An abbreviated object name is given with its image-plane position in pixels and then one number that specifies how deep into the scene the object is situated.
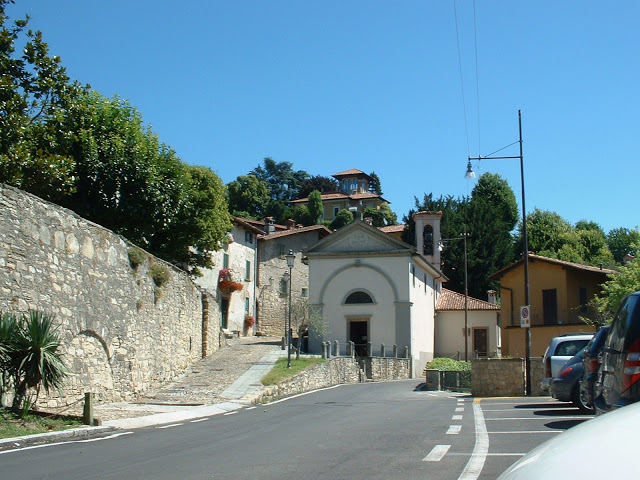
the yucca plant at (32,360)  11.96
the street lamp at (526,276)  21.03
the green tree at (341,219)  91.56
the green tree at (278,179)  121.38
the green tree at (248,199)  95.31
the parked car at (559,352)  15.36
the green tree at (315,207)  94.69
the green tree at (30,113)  19.58
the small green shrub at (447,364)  41.03
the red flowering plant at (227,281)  47.69
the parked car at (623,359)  6.65
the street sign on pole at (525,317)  22.17
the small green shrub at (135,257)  19.77
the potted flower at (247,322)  51.47
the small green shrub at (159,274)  21.59
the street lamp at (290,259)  29.25
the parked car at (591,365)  9.30
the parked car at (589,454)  2.02
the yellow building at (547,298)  42.94
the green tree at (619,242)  84.75
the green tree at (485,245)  63.41
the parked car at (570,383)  13.78
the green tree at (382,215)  95.00
